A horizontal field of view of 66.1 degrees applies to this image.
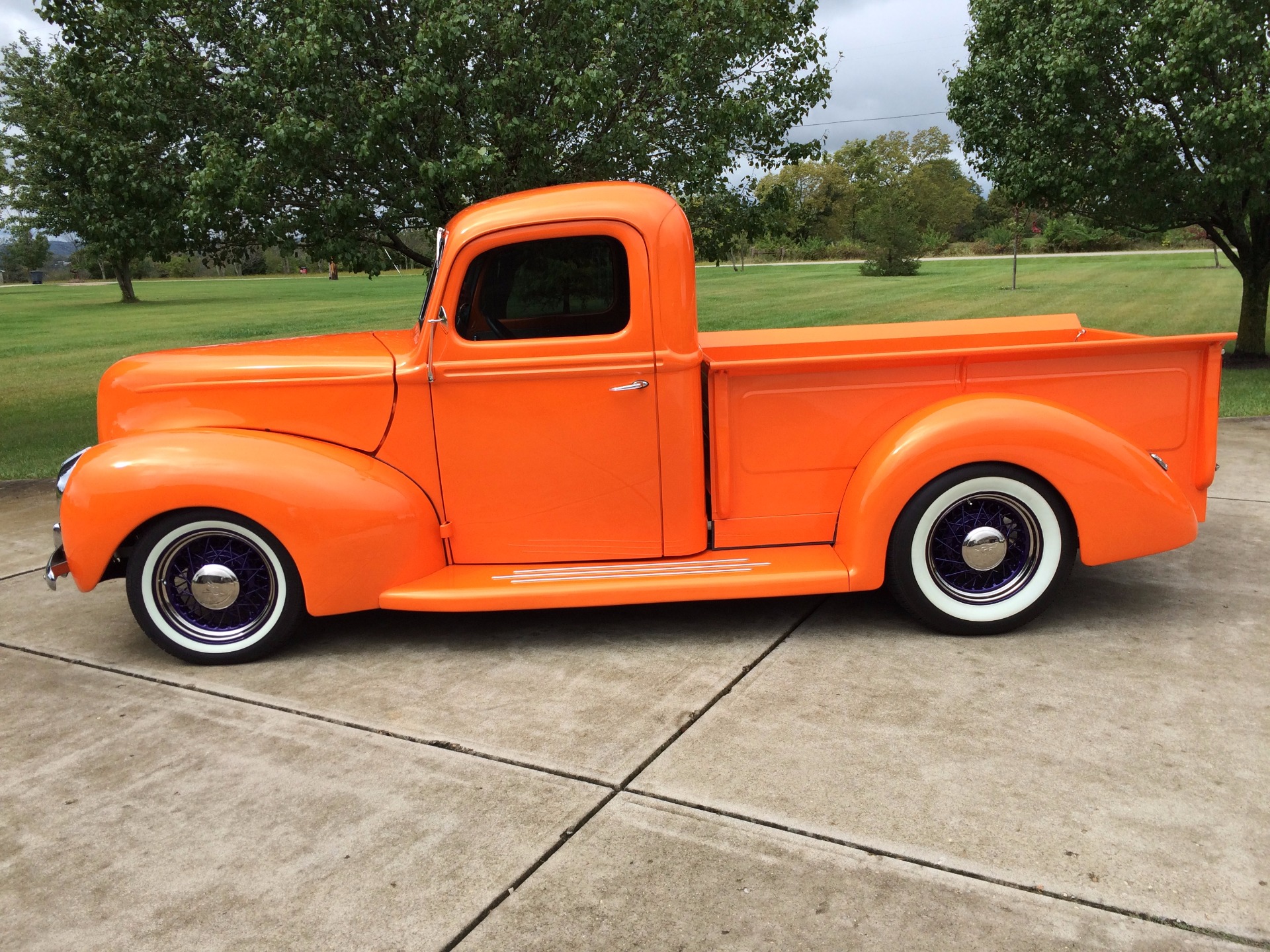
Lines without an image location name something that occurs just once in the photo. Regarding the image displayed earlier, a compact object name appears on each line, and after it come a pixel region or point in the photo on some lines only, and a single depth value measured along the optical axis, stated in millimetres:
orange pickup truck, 4051
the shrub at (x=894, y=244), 39438
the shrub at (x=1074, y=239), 46312
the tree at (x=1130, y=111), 9227
